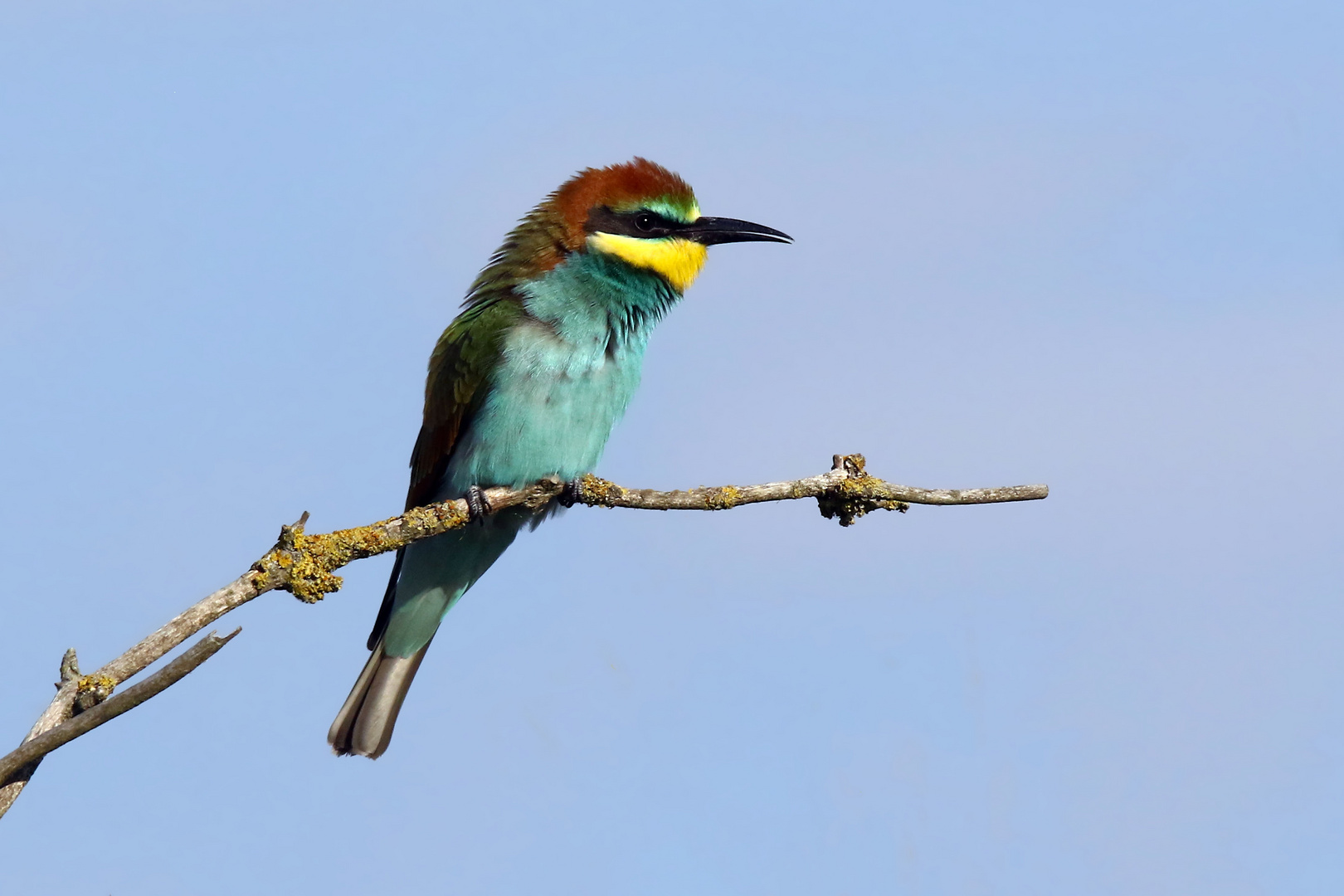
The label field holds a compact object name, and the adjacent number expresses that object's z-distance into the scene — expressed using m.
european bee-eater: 8.83
